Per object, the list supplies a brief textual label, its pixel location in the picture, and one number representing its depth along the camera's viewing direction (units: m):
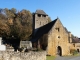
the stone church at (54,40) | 18.05
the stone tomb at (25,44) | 17.09
